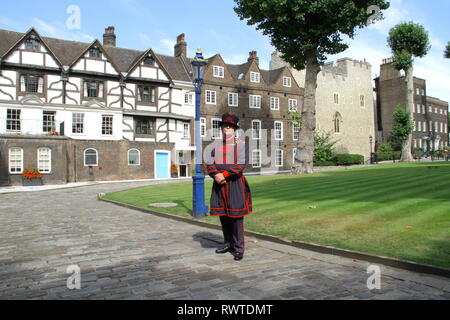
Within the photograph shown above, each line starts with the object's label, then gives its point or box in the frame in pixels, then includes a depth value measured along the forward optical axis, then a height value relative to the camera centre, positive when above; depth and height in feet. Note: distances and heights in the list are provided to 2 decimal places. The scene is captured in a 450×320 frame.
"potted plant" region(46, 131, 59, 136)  96.07 +8.48
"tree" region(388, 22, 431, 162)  136.46 +44.91
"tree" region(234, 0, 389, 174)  73.31 +29.52
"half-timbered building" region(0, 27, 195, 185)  93.81 +15.44
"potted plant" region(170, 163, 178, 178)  116.37 -2.40
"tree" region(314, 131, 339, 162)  146.41 +4.69
